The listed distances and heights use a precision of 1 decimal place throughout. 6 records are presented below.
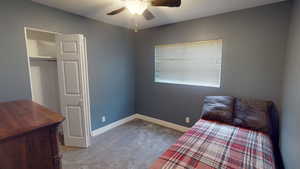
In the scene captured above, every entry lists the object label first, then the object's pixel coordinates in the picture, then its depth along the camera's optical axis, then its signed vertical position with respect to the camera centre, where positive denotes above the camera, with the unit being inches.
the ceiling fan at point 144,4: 63.1 +31.6
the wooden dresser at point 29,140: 34.1 -18.1
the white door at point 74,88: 93.4 -11.4
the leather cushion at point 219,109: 86.4 -24.3
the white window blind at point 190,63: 107.8 +7.1
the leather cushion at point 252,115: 77.0 -25.6
